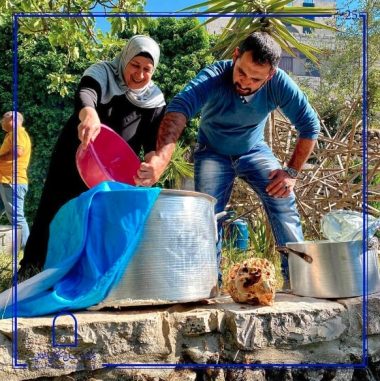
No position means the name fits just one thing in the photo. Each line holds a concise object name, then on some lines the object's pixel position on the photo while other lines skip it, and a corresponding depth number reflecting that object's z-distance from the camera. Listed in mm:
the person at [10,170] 4000
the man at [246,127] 2355
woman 2557
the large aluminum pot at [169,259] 2025
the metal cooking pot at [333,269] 2260
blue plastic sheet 1993
